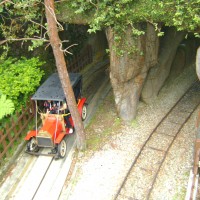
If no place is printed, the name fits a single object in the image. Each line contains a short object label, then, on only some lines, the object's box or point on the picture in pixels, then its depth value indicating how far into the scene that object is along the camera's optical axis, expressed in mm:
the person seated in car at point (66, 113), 11328
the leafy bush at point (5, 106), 9039
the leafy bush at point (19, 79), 11207
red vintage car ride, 10930
